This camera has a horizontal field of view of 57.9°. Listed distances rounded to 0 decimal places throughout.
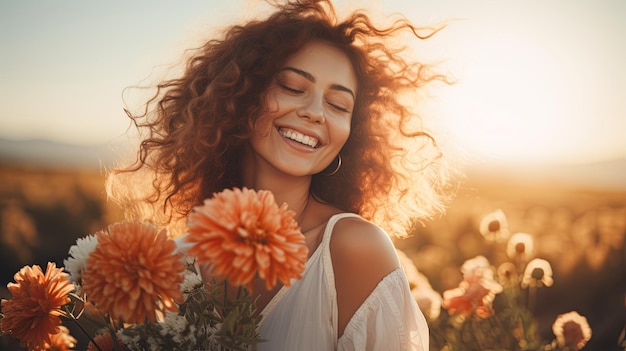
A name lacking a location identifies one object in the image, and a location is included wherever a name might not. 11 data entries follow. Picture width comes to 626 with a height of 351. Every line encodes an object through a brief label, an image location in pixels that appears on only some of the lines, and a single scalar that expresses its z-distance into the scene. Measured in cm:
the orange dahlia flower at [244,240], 91
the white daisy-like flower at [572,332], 233
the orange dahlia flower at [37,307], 117
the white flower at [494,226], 289
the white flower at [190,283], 119
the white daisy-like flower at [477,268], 231
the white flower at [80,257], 114
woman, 171
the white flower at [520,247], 258
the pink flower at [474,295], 224
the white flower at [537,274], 256
